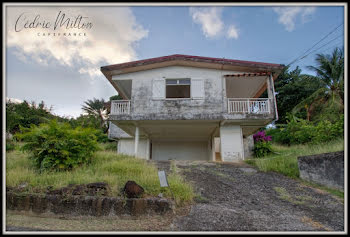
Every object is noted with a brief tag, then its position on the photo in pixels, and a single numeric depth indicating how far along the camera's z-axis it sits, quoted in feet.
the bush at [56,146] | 22.25
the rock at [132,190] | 15.74
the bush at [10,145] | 41.32
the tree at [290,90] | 72.69
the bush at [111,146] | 67.36
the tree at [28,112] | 68.34
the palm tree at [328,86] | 53.06
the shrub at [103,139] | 79.61
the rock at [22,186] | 17.40
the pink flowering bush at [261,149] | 41.75
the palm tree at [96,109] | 99.45
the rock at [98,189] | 16.33
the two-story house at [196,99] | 34.47
